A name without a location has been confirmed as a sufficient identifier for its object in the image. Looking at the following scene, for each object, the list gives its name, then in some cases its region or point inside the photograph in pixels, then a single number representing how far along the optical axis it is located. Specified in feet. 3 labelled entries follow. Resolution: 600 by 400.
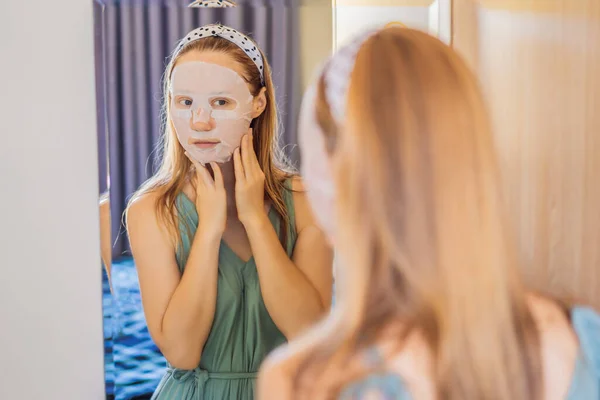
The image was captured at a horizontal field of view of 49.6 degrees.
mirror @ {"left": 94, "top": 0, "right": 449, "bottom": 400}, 4.67
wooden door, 4.58
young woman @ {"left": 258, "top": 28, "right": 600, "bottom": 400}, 2.87
